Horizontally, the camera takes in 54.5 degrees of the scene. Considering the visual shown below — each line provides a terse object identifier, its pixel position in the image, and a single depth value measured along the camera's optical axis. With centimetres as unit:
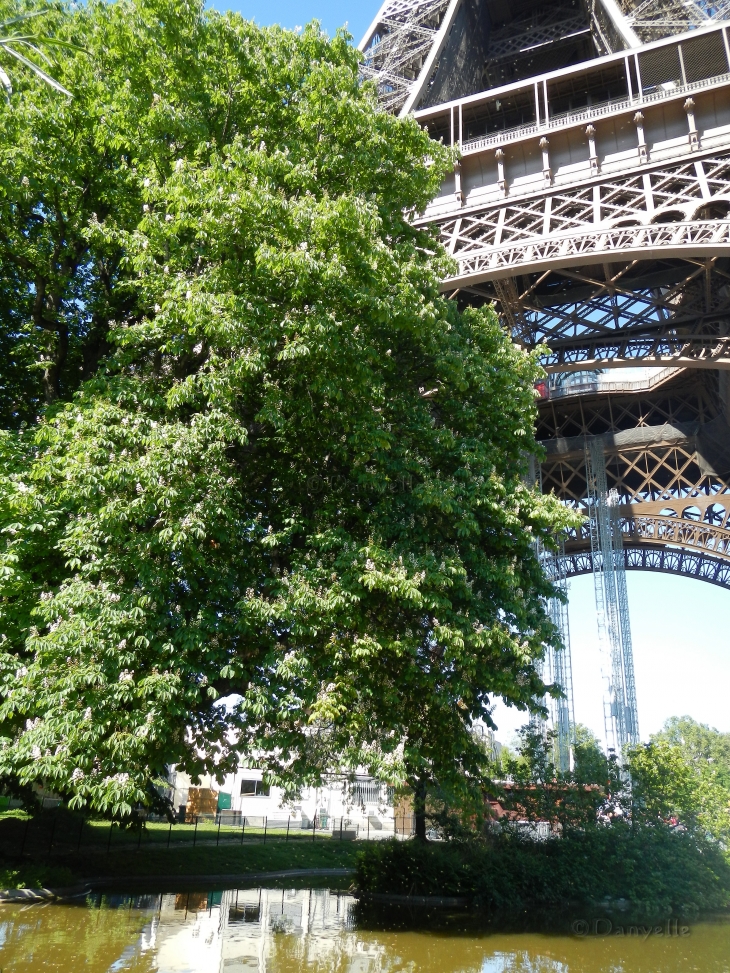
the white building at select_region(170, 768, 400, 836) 3306
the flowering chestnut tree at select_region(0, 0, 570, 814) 961
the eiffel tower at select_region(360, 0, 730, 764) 2070
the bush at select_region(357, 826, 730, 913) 1574
